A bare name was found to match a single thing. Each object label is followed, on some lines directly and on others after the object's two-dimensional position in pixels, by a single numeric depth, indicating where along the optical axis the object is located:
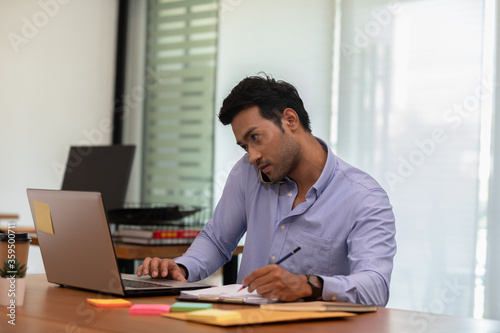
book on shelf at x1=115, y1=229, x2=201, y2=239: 3.09
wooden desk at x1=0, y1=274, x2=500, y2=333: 1.77
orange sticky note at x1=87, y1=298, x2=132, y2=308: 1.92
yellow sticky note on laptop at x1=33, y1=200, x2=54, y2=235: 2.10
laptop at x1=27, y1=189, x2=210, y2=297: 1.99
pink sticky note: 1.87
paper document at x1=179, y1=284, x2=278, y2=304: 1.96
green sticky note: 1.87
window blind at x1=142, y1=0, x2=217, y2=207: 5.08
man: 2.24
